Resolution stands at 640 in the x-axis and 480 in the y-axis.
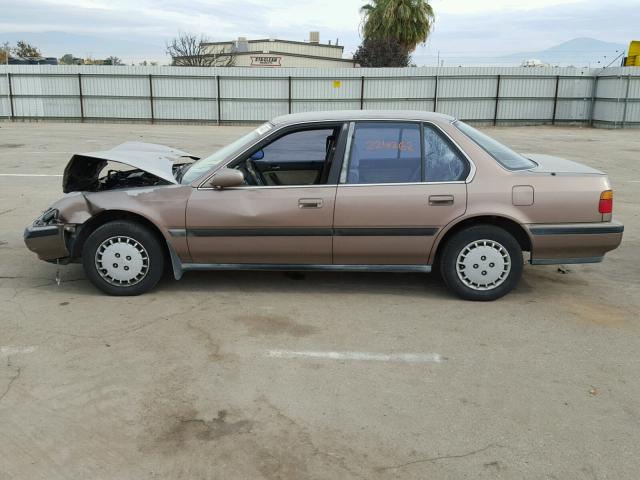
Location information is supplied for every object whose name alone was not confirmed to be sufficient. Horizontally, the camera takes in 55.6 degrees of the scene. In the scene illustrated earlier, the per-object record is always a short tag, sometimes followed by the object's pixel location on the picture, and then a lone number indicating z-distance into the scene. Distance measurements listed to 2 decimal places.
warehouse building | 49.25
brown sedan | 4.83
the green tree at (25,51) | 58.99
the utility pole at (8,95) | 27.17
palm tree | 40.81
